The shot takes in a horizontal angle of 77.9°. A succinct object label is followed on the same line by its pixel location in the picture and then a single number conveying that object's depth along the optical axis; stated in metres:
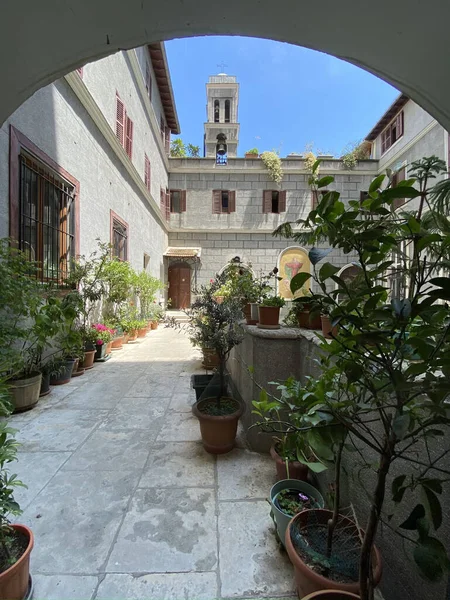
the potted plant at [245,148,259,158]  12.73
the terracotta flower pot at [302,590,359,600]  0.96
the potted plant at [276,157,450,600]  0.65
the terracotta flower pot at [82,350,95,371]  4.55
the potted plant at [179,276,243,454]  2.25
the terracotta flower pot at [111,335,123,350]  6.05
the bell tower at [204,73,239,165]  17.99
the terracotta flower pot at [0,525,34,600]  1.08
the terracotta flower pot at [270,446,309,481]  1.83
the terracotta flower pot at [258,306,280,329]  2.47
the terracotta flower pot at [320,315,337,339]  1.74
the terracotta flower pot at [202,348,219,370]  4.40
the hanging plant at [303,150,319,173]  12.09
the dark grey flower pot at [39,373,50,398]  3.40
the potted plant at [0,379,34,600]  1.10
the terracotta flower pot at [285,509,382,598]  1.04
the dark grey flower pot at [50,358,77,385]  3.81
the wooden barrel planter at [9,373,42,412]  2.97
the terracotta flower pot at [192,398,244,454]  2.23
